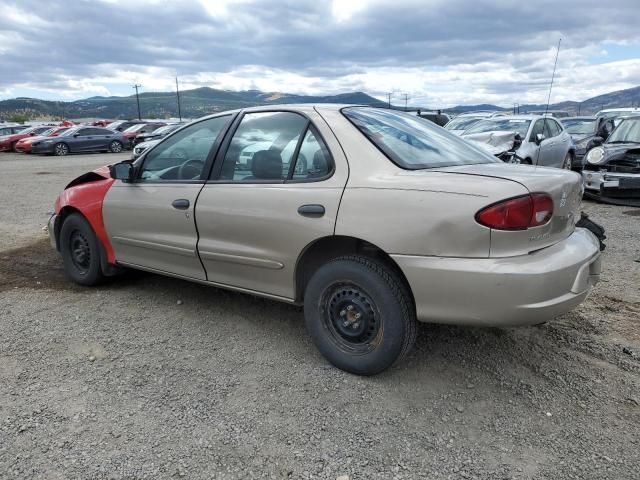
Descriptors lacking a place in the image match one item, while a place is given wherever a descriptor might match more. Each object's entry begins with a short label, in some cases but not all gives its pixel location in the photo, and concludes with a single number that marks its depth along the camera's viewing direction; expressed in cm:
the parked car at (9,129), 2827
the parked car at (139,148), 1693
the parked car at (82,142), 2406
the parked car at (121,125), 3042
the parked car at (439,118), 1491
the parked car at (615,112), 1634
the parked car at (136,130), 2696
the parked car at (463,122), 1157
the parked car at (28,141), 2458
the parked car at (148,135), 2339
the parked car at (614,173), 852
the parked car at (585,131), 1270
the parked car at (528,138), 923
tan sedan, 251
